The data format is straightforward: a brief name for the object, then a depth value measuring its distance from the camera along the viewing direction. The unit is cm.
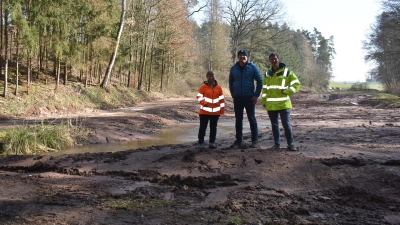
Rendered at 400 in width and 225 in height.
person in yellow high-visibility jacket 754
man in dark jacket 789
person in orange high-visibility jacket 824
